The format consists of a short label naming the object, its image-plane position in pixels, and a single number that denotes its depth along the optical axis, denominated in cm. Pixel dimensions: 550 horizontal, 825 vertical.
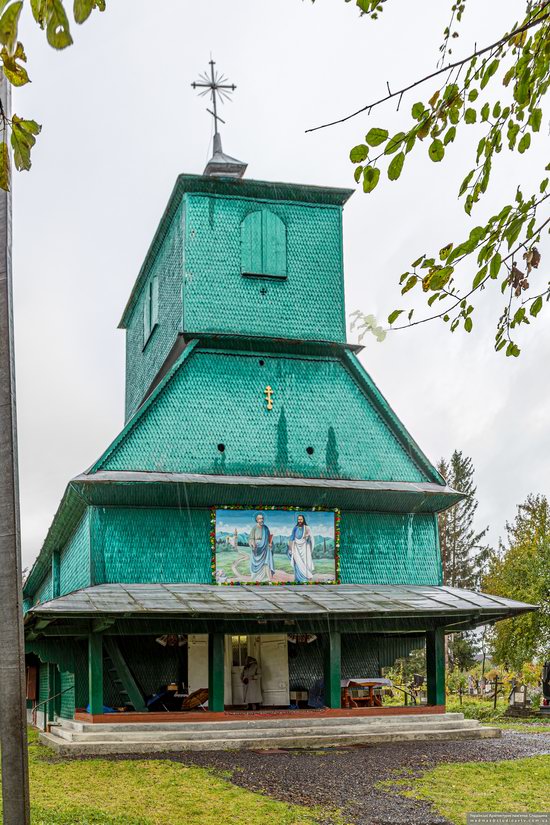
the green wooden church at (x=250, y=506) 1842
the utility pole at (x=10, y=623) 634
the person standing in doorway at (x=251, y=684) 2008
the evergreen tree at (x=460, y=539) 5772
